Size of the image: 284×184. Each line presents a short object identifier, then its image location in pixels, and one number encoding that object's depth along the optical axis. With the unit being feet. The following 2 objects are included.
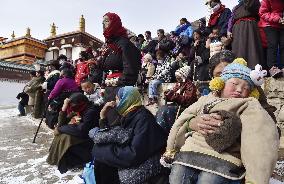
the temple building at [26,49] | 78.95
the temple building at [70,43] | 75.00
